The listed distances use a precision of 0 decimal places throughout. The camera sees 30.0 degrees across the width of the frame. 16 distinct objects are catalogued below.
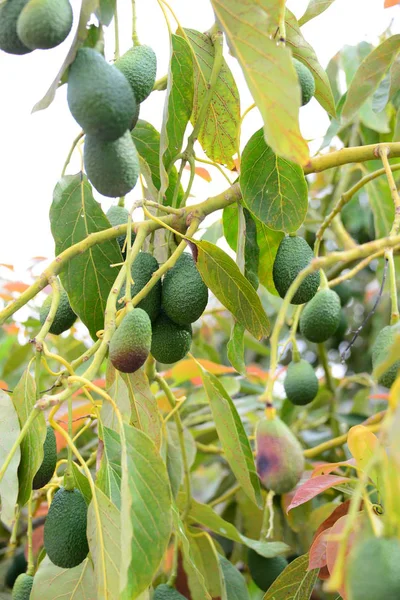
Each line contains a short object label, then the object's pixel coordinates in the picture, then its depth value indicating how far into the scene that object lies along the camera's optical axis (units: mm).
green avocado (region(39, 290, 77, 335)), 1072
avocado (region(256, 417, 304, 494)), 682
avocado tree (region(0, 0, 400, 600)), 719
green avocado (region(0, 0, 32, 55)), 775
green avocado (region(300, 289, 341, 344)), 1228
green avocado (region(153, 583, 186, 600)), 1070
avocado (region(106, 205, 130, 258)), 1096
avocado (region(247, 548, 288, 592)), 1317
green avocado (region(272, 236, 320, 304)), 1022
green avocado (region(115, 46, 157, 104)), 854
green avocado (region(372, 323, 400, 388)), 898
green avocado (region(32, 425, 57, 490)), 933
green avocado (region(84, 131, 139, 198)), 771
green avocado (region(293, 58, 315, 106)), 958
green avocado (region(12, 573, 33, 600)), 978
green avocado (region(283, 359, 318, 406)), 1332
